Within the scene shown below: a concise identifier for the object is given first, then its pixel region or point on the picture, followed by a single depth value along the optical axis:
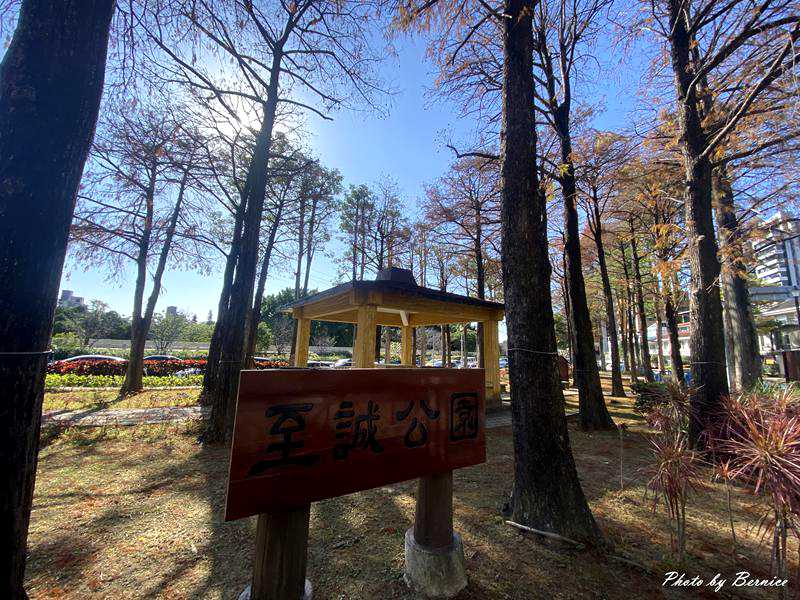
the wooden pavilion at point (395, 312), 7.04
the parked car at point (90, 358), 16.58
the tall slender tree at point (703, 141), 5.01
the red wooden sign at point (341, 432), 1.51
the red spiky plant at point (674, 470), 2.33
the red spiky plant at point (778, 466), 1.89
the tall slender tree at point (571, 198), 7.31
